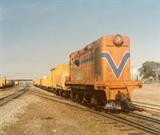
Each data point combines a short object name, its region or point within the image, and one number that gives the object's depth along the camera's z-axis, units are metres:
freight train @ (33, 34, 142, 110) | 10.00
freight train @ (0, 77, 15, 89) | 44.32
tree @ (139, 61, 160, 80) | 81.98
